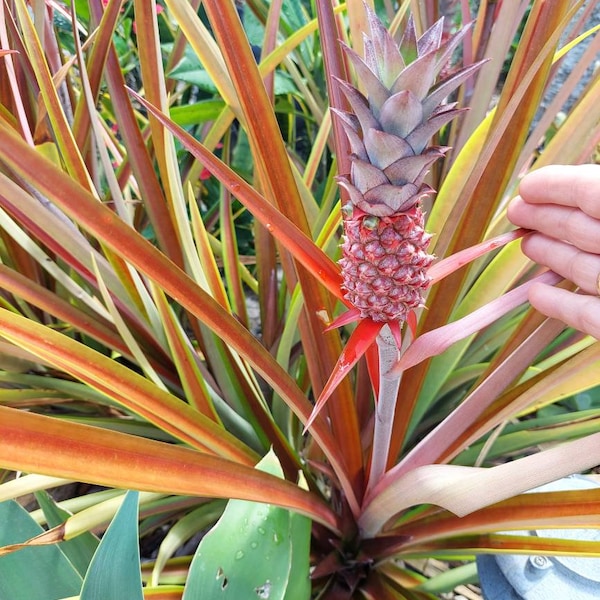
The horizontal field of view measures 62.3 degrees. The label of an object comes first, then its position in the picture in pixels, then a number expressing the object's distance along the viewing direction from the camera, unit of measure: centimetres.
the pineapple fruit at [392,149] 32
